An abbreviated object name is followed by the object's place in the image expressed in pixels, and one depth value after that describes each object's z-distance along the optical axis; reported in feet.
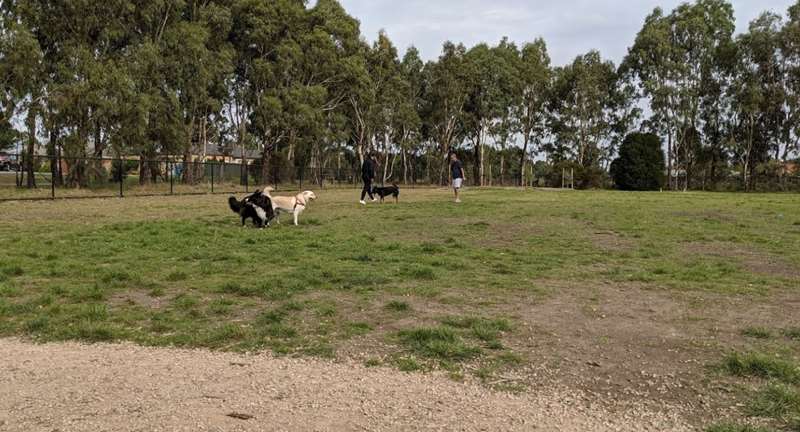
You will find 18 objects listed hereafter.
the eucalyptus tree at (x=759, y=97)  152.35
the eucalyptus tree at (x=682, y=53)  161.99
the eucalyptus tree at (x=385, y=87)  155.43
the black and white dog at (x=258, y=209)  41.88
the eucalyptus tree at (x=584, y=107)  188.96
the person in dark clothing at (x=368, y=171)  66.33
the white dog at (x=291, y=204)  43.98
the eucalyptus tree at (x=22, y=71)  78.23
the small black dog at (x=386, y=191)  73.51
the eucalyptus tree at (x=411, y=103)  174.39
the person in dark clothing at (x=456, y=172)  67.46
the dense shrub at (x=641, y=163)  134.62
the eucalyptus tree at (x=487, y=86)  174.81
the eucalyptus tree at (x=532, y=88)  187.52
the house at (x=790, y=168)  147.71
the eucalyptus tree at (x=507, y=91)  178.09
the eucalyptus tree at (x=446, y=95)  171.01
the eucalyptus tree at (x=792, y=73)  147.54
